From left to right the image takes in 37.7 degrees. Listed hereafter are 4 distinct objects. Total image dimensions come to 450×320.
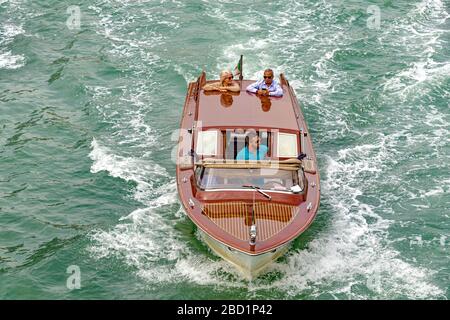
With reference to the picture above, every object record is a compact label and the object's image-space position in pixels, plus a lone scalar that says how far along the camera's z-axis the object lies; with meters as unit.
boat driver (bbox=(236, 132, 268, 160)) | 17.72
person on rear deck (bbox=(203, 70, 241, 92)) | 20.17
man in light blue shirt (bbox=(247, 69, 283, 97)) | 20.03
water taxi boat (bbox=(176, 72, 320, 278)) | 15.69
